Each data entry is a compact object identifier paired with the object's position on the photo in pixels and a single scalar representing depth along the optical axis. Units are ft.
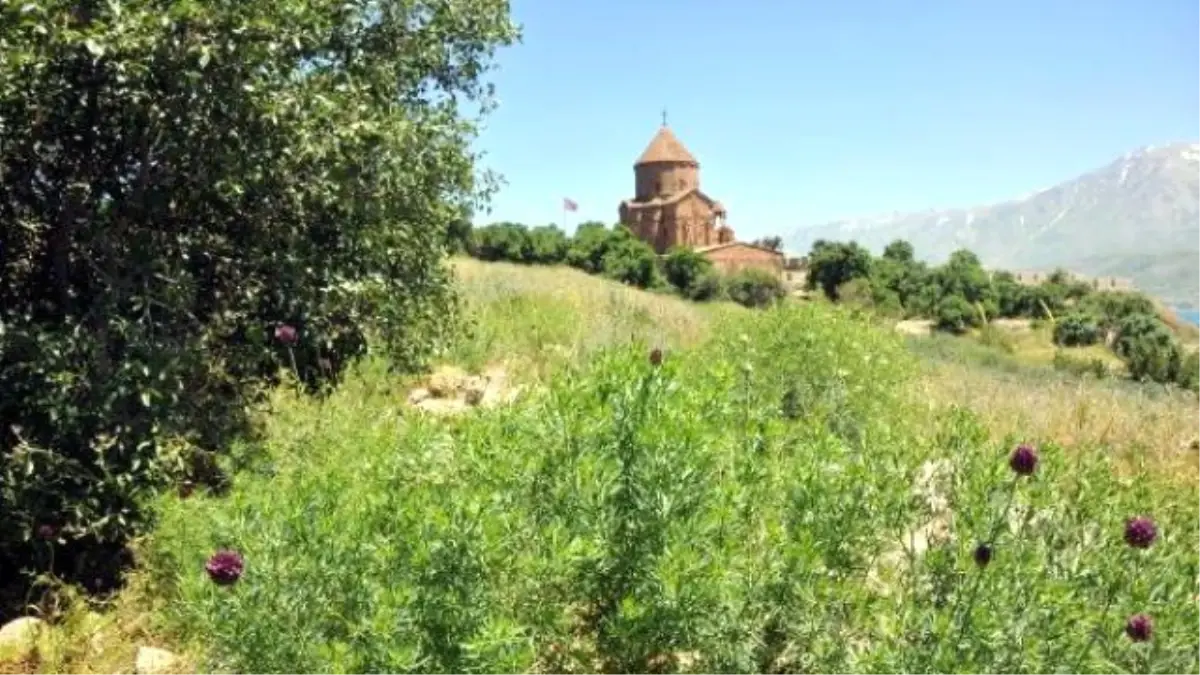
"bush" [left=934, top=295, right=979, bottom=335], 191.11
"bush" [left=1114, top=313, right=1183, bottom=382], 100.01
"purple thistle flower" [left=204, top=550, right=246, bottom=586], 8.22
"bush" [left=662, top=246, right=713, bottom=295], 224.74
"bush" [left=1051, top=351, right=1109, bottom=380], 91.04
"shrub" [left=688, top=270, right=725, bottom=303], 208.67
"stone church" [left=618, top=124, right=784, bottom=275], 287.69
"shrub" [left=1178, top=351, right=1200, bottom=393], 83.87
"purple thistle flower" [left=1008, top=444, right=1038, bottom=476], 8.93
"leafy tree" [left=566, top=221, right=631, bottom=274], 225.48
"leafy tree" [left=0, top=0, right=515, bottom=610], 16.19
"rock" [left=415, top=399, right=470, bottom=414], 21.50
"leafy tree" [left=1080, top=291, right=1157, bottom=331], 202.28
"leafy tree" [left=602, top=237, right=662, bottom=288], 211.82
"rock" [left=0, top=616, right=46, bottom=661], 14.47
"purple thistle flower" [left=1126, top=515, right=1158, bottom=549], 9.05
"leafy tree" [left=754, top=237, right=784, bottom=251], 314.98
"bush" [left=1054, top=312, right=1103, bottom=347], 159.02
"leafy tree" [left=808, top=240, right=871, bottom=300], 239.30
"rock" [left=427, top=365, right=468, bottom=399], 26.22
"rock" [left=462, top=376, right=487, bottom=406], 24.75
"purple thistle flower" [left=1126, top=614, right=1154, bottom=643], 8.36
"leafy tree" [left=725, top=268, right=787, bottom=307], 198.59
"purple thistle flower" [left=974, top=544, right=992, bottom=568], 8.81
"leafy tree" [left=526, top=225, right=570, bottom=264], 225.76
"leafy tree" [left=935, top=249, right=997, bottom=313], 222.69
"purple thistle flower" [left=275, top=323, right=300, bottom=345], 16.50
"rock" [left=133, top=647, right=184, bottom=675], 13.51
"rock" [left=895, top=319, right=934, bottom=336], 171.51
